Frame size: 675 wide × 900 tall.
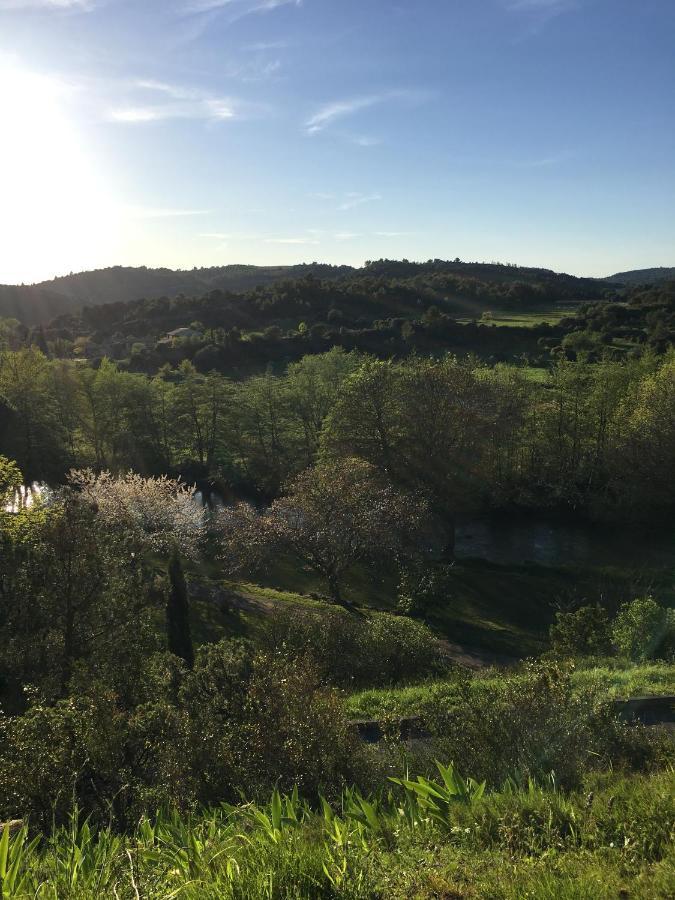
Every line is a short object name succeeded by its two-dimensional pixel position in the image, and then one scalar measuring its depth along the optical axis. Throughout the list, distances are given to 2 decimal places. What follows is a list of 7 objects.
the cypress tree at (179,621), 17.47
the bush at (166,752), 6.77
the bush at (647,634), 14.66
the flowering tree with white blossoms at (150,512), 27.16
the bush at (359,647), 14.91
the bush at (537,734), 6.44
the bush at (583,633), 16.05
